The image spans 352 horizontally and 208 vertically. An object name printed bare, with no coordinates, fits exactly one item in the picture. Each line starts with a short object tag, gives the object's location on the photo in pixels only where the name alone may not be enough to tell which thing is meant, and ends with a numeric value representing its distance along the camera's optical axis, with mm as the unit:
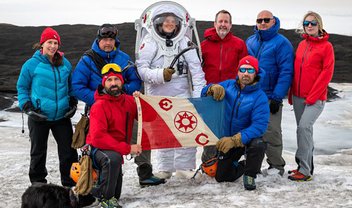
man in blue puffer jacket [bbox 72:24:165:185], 5035
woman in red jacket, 5219
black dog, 4078
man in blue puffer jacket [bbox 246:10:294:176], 5484
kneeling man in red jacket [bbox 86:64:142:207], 4449
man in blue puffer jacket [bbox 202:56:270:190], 5074
